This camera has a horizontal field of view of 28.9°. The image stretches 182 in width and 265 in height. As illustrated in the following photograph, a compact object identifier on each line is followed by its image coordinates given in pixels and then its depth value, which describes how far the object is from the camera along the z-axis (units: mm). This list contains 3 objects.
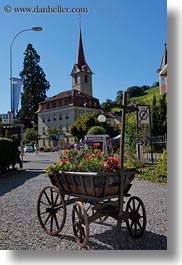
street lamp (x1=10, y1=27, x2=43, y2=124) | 3916
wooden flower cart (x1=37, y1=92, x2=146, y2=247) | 3293
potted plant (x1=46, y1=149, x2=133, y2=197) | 3293
